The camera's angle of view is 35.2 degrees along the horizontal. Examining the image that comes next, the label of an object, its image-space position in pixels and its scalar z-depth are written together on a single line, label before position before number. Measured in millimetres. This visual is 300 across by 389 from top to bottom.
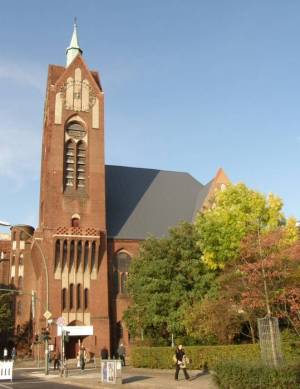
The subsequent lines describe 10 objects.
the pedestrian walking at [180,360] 23109
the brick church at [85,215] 44406
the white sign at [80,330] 42781
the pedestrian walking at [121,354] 36312
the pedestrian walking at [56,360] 35712
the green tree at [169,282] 34656
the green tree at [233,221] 34875
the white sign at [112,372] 22842
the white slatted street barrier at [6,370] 26406
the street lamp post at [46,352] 27936
